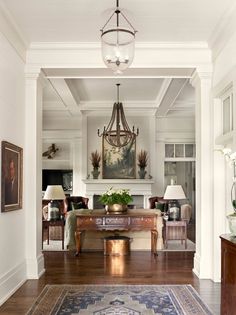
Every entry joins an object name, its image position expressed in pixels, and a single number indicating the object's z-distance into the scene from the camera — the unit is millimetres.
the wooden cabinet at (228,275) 2427
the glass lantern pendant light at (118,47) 2835
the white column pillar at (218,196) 4080
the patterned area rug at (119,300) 3127
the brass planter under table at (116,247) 5626
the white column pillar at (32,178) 4288
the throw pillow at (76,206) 6834
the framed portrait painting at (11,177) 3444
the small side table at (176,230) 5981
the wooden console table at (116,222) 5507
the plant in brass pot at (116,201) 5747
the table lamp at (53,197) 6039
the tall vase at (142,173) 8628
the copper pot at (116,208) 5736
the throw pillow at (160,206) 6877
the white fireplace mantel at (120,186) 8634
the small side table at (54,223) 6108
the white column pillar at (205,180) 4262
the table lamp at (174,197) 5935
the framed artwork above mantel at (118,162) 8761
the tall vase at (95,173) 8634
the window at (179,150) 9073
